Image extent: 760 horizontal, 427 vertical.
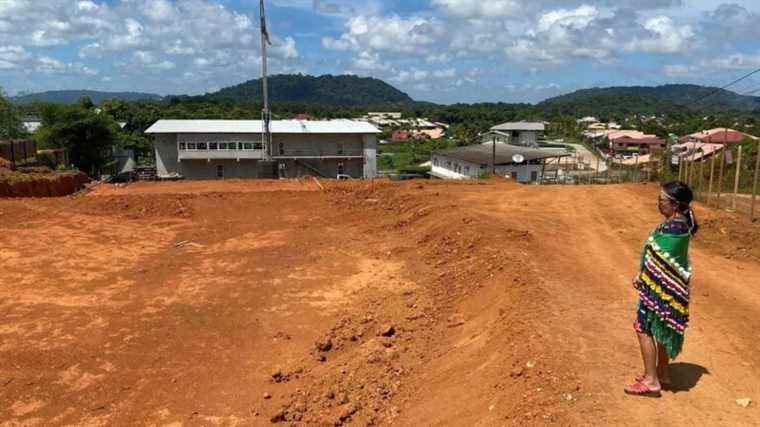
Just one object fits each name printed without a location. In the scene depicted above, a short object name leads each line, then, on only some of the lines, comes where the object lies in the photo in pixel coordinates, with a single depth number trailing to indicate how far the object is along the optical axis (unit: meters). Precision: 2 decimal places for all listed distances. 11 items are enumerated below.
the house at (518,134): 69.44
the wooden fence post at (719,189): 13.31
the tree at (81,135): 37.72
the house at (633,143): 79.06
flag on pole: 32.16
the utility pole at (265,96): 32.55
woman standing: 4.10
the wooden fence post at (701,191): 15.17
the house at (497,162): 37.53
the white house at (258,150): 37.75
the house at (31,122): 53.00
